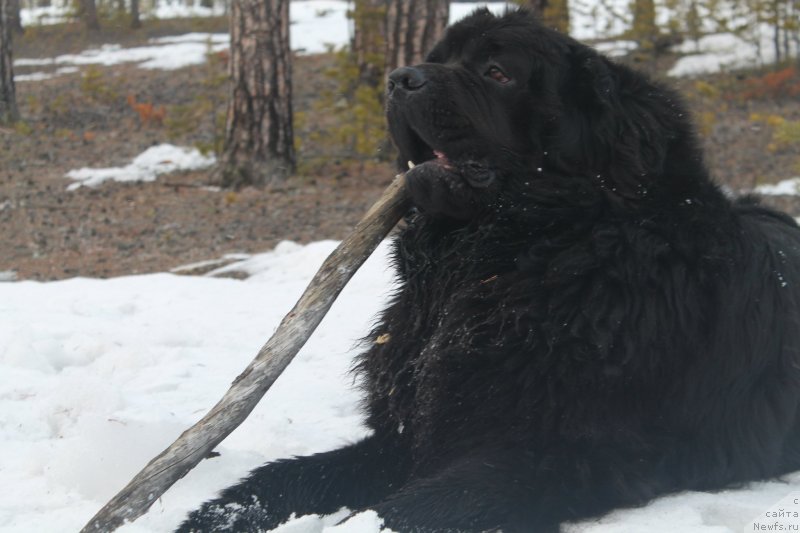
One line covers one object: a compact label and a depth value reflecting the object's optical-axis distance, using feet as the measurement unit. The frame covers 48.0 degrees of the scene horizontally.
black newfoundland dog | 9.12
